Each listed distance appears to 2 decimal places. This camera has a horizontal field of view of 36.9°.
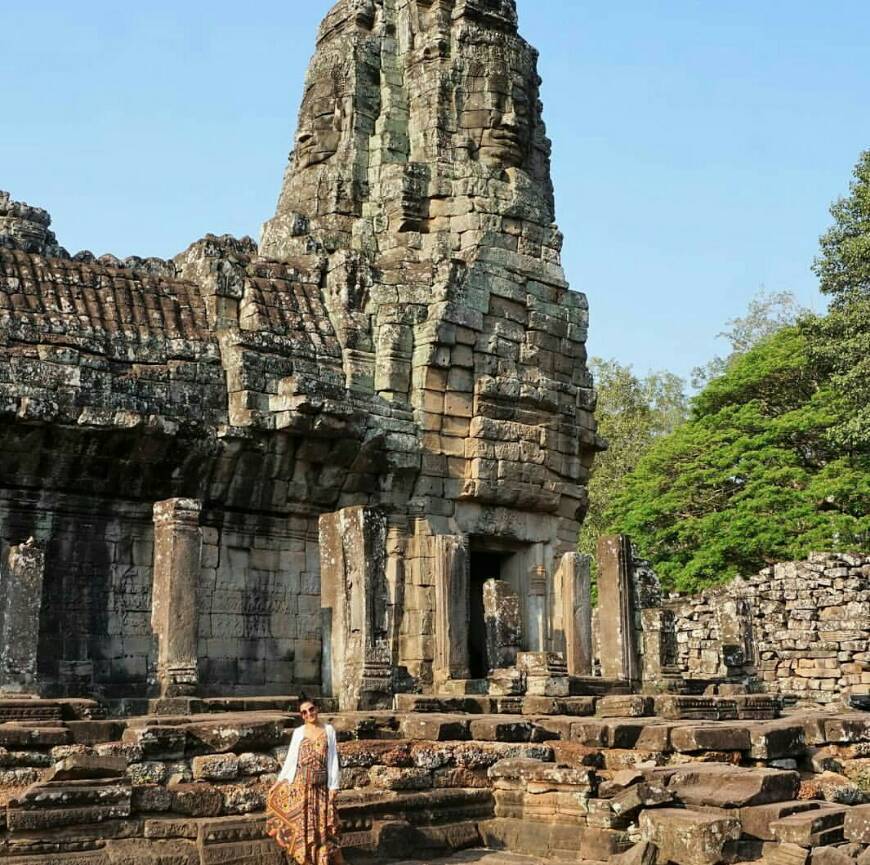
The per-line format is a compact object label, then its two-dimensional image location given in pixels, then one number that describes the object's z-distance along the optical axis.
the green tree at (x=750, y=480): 27.56
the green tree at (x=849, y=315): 26.67
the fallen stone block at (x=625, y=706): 13.70
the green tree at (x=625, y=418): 36.19
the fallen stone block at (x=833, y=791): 10.68
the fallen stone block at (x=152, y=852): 8.43
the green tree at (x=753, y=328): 40.38
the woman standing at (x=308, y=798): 8.51
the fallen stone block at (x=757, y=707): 14.88
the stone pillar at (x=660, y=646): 17.59
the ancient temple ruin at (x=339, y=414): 14.12
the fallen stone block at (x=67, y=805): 8.34
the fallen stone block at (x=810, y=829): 8.90
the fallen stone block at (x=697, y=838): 8.84
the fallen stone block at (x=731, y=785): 9.46
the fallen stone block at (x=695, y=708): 14.08
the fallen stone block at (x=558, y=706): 13.70
